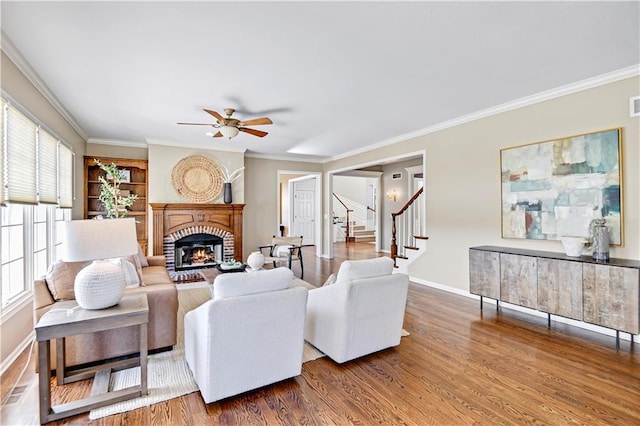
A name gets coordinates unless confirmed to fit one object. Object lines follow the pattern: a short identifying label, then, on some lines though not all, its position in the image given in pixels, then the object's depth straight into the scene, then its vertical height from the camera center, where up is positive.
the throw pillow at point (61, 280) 2.46 -0.51
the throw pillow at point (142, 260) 4.46 -0.65
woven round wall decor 6.30 +0.72
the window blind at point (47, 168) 3.40 +0.54
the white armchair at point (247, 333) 1.99 -0.78
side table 1.89 -0.81
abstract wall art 3.22 +0.29
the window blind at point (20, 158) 2.62 +0.51
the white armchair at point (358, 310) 2.55 -0.81
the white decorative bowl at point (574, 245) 3.29 -0.34
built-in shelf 5.87 +0.55
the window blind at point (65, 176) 4.22 +0.54
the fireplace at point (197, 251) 6.39 -0.76
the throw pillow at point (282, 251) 6.11 -0.71
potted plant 5.57 +0.39
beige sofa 2.43 -0.93
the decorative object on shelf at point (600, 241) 3.05 -0.28
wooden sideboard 2.81 -0.73
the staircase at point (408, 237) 5.53 -0.47
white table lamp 2.04 -0.26
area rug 2.06 -1.23
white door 10.67 +0.13
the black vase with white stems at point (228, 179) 6.64 +0.76
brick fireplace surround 6.04 -0.22
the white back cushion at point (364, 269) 2.60 -0.46
